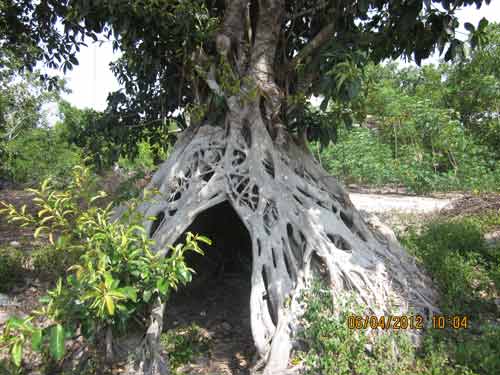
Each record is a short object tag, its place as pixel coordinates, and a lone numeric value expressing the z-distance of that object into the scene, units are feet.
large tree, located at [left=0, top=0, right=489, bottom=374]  9.93
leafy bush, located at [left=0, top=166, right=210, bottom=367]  6.98
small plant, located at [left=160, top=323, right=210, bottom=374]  10.31
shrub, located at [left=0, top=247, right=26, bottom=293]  13.06
